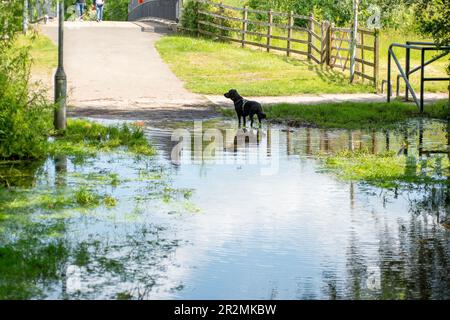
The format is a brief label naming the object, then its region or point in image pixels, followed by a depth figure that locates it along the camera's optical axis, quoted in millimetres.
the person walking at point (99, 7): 49316
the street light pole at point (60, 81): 18812
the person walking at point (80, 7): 50288
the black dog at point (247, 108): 21812
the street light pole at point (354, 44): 31016
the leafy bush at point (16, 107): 15742
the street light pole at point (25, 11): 16794
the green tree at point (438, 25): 17723
